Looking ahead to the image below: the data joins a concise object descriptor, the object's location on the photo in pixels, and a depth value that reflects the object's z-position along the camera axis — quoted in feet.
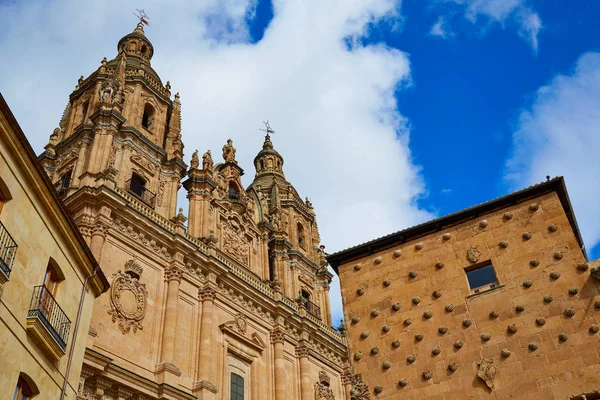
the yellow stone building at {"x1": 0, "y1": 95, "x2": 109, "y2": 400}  38.50
